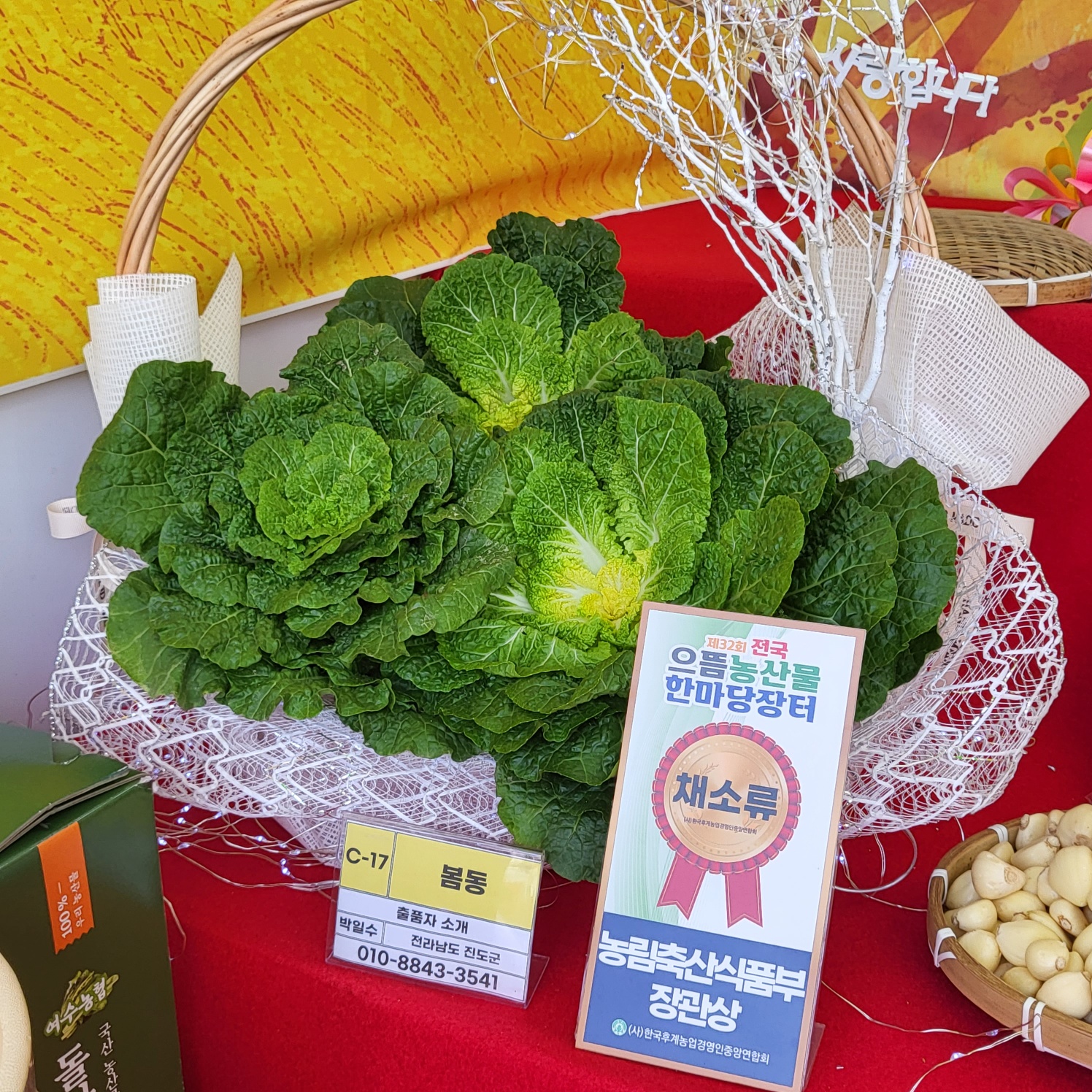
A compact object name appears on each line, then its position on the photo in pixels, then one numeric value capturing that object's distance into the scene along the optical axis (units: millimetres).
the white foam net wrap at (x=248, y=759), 869
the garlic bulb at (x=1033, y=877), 848
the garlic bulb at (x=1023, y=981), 768
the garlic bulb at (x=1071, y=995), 742
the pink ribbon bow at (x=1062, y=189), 1557
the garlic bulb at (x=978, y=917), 817
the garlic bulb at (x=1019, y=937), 785
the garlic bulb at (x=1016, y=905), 817
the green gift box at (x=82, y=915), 729
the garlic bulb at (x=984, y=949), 795
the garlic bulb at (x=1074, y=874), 817
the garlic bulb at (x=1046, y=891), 832
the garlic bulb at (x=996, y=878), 836
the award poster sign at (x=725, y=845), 730
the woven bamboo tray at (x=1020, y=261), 1296
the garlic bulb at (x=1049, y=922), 797
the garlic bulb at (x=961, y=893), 858
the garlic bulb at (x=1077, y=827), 861
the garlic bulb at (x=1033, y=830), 904
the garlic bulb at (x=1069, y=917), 807
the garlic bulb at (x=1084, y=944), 774
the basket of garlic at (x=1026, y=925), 747
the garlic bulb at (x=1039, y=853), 871
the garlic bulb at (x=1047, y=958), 763
